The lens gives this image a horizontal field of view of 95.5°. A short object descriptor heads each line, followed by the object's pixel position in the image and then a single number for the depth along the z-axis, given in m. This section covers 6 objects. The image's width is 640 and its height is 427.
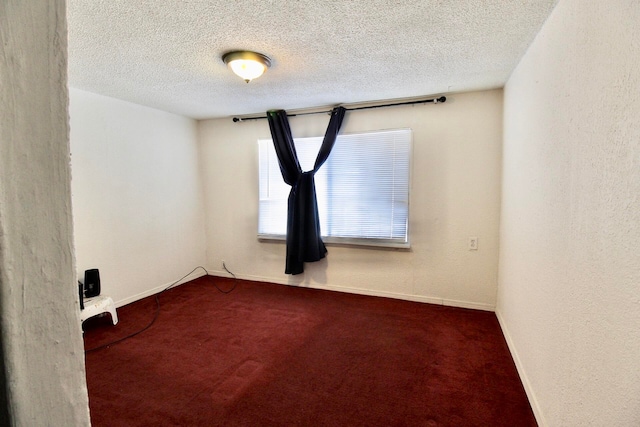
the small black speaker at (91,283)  2.78
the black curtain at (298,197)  3.48
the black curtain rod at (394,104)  2.99
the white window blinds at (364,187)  3.24
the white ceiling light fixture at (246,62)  2.08
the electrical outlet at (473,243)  3.02
